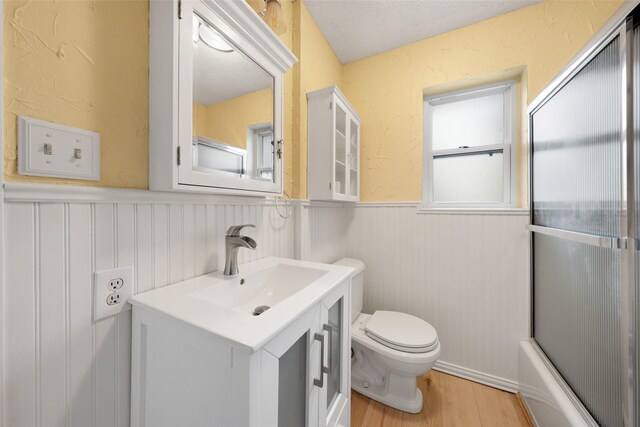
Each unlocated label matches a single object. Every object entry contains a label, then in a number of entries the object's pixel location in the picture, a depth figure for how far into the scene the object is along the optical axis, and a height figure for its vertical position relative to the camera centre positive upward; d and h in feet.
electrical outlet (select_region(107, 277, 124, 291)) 1.96 -0.62
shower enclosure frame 2.20 -0.26
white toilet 3.95 -2.52
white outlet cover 1.88 -0.68
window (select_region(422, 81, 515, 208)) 5.32 +1.54
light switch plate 1.57 +0.45
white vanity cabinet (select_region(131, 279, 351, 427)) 1.45 -1.22
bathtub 2.94 -2.68
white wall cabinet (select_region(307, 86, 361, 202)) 4.41 +1.35
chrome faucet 2.73 -0.44
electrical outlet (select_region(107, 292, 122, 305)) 1.96 -0.75
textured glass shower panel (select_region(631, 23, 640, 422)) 2.17 +0.52
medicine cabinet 2.10 +1.26
